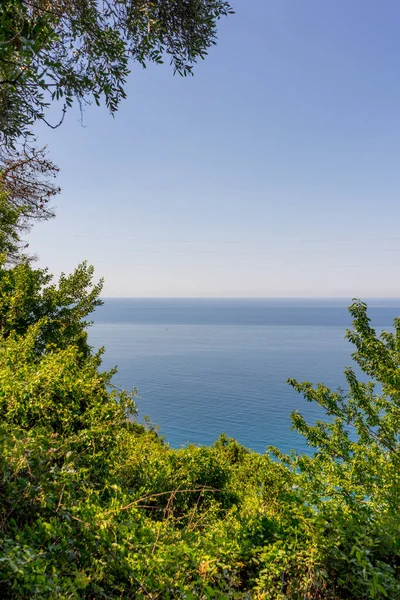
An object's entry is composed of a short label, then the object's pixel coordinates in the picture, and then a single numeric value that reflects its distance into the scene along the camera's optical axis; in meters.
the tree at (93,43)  4.21
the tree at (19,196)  12.16
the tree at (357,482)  3.21
